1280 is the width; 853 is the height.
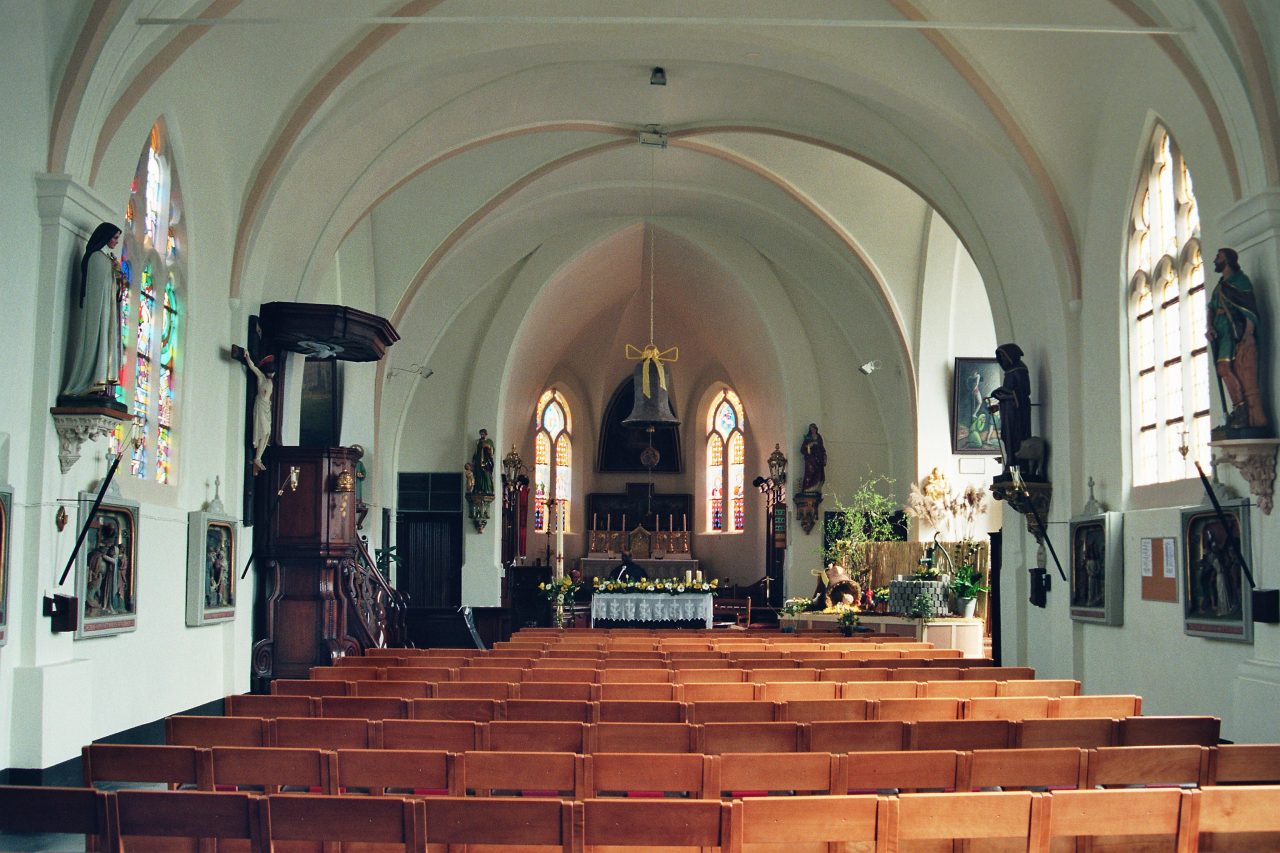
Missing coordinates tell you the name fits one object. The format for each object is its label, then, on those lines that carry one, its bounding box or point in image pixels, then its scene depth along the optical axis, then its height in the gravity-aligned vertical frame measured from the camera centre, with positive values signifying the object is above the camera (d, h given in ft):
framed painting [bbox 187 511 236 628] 37.22 -1.43
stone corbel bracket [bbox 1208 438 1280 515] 27.20 +1.51
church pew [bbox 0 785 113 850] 13.89 -3.30
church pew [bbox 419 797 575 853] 13.12 -3.20
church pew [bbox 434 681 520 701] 27.45 -3.74
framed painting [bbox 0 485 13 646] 26.40 -0.64
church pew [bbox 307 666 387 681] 31.55 -3.90
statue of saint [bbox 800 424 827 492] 78.74 +4.22
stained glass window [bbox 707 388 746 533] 96.68 +4.89
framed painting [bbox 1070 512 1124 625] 37.45 -1.29
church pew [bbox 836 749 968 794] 16.58 -3.29
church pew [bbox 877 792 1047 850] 13.35 -3.19
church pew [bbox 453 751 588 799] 16.11 -3.25
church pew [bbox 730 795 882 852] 13.20 -3.18
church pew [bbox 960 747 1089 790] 16.87 -3.34
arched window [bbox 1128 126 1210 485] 34.42 +6.07
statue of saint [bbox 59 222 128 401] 28.22 +4.51
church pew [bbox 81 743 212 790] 17.42 -3.48
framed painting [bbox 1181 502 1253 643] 29.09 -1.18
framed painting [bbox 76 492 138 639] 29.45 -1.18
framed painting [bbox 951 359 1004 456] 69.62 +6.71
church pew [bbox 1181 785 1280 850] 13.88 -3.20
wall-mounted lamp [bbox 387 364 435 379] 73.20 +9.37
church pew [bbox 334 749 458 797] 16.29 -3.30
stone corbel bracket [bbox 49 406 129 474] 27.94 +2.23
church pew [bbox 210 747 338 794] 16.76 -3.39
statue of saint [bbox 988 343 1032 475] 43.98 +4.56
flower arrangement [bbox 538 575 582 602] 75.84 -3.91
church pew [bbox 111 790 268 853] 13.57 -3.27
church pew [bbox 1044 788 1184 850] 13.70 -3.20
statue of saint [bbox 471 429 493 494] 76.18 +3.64
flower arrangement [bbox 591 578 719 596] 73.72 -3.72
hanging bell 62.49 +6.20
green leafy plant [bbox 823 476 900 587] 65.05 -0.06
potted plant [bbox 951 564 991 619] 51.98 -2.58
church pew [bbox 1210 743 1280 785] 17.75 -3.37
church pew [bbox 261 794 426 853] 13.33 -3.25
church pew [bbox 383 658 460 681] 31.42 -3.92
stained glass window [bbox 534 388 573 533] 94.43 +5.53
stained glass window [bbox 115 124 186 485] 34.37 +6.32
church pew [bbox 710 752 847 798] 16.25 -3.29
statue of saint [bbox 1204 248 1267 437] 27.40 +4.18
